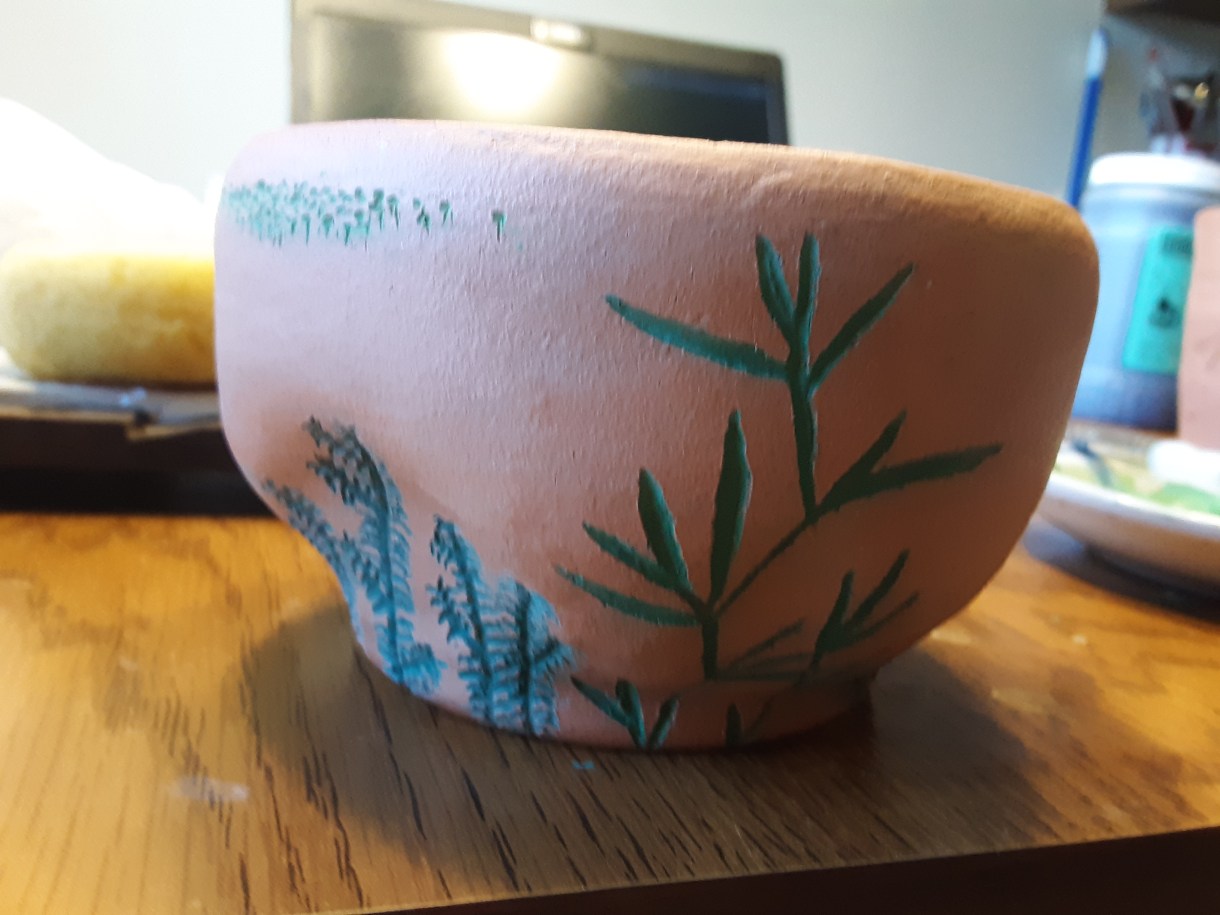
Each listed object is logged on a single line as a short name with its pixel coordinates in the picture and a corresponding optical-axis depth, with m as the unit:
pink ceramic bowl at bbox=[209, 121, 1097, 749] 0.12
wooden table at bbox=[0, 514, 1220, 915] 0.13
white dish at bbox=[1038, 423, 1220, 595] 0.28
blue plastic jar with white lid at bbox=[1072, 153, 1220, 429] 0.58
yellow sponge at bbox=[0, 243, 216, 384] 0.29
